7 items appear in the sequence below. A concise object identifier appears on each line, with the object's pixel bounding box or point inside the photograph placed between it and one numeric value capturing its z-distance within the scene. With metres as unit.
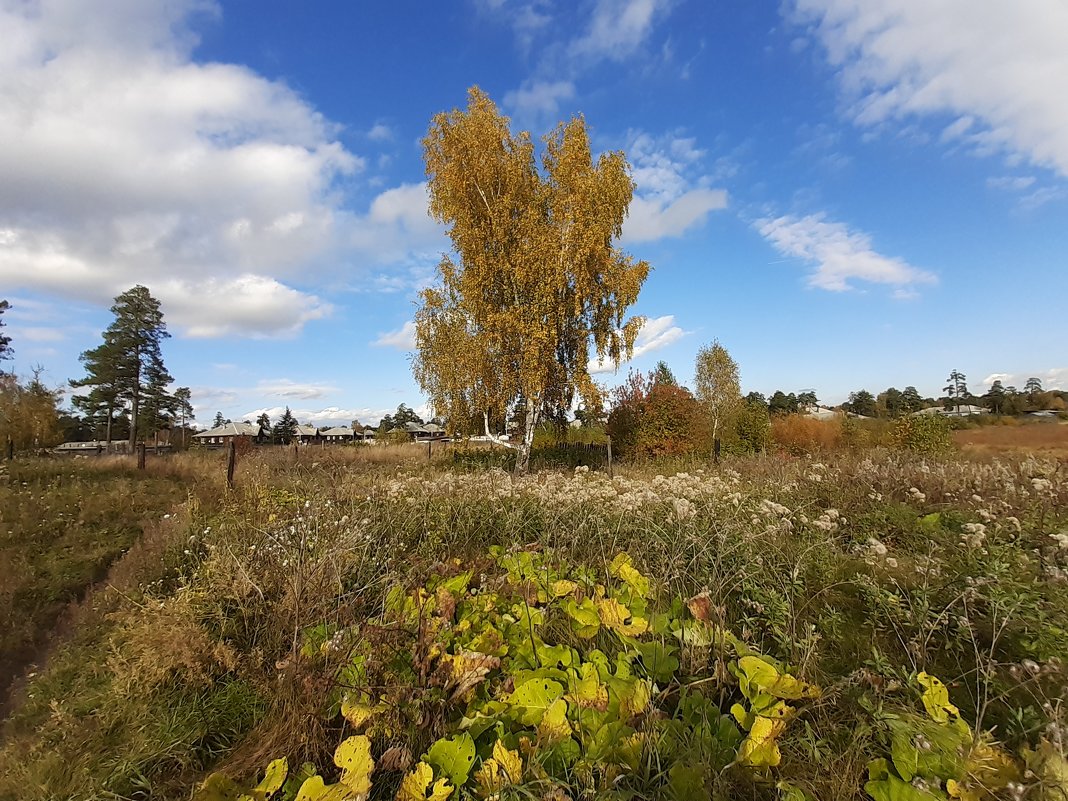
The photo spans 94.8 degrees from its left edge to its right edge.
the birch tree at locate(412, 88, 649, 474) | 13.11
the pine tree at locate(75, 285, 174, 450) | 44.19
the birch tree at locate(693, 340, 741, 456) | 25.66
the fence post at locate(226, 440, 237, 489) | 9.78
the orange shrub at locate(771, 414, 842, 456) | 18.25
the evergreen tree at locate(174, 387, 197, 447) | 54.04
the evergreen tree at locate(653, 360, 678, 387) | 17.67
